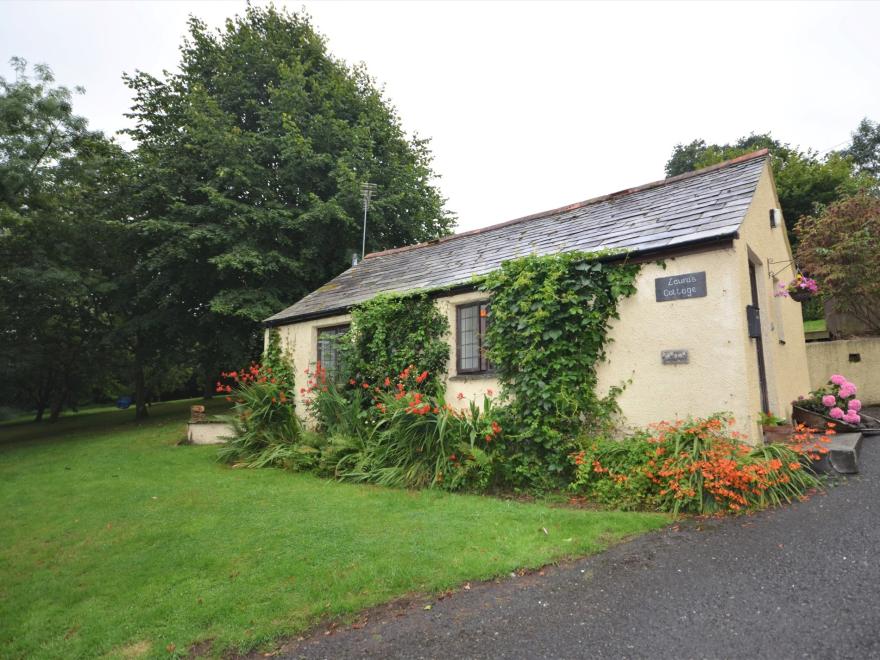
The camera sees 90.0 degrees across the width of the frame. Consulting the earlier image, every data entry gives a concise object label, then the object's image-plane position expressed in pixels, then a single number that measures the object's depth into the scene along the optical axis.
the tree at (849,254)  12.14
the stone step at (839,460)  5.35
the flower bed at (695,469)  4.69
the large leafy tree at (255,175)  15.26
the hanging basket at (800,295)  7.46
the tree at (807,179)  23.70
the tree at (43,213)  14.09
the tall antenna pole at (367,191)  15.18
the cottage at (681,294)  5.61
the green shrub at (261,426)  9.39
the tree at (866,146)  32.72
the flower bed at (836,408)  6.96
